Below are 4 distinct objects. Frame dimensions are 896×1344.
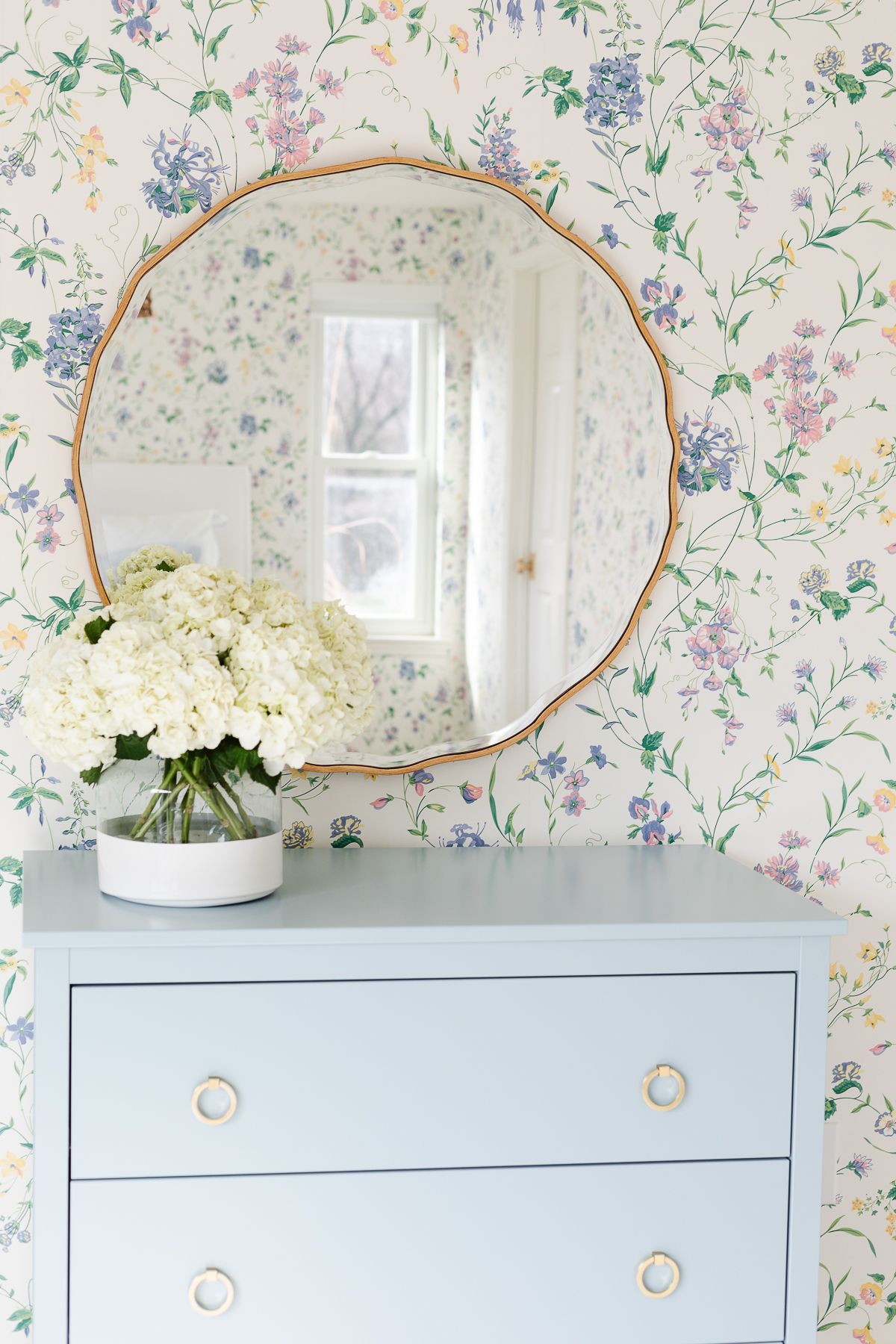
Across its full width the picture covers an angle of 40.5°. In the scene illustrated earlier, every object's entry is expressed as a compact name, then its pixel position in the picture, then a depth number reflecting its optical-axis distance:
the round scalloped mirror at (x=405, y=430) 1.57
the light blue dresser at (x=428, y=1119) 1.26
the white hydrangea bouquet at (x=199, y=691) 1.25
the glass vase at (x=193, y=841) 1.32
